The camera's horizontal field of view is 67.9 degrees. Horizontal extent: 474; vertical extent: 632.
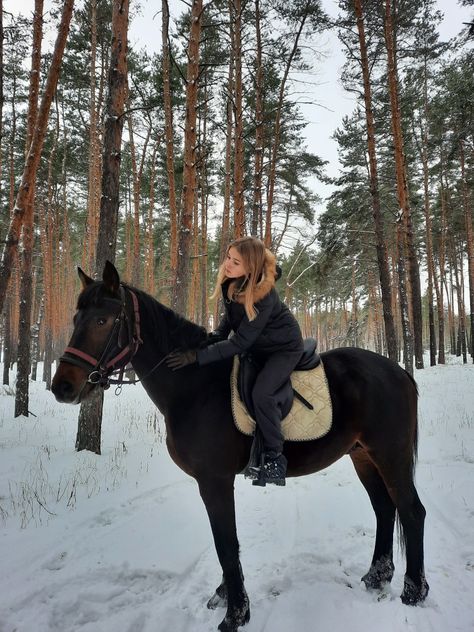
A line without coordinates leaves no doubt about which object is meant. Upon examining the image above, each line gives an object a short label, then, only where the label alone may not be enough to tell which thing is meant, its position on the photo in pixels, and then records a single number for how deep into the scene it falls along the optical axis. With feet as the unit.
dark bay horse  8.68
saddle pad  9.24
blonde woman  8.99
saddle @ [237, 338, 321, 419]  9.25
